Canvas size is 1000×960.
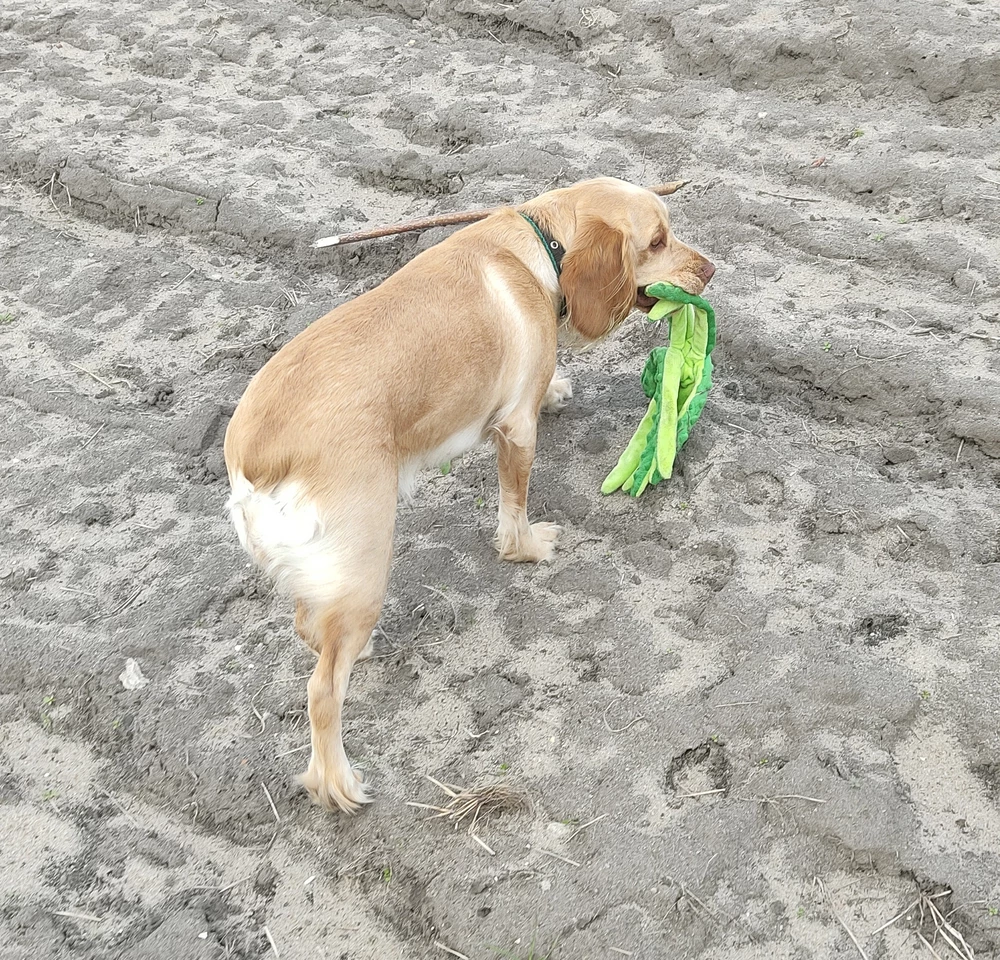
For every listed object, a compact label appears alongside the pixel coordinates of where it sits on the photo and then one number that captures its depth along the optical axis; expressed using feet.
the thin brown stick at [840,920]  7.99
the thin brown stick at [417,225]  13.93
